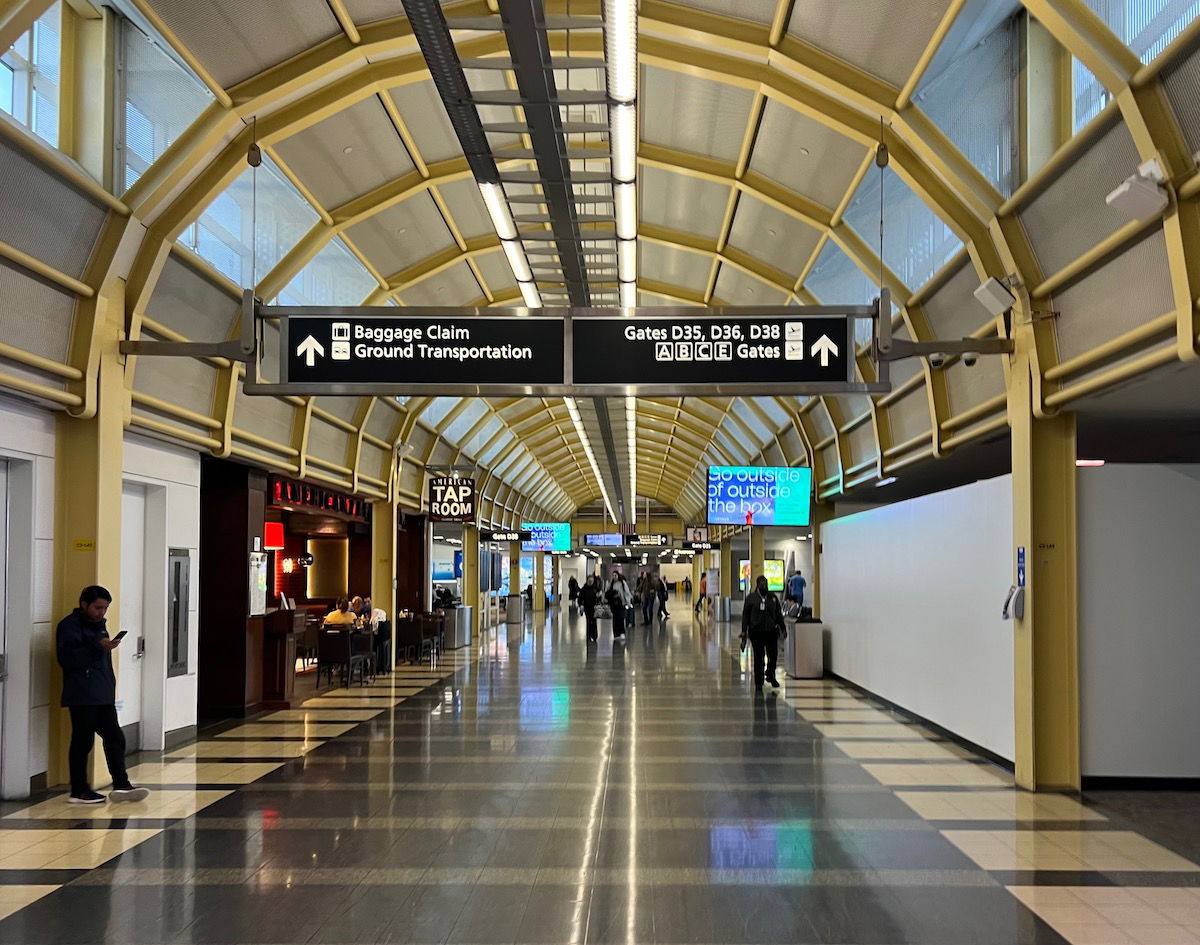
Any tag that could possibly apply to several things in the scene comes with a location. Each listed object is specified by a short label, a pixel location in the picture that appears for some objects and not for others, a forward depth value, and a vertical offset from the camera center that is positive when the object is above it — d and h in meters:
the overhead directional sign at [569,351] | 7.64 +1.26
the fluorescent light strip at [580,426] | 20.34 +2.21
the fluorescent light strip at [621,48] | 5.86 +2.79
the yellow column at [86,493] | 8.69 +0.31
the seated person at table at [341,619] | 16.73 -1.33
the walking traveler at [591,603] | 26.23 -1.75
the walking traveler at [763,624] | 15.68 -1.33
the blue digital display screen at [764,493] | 17.33 +0.61
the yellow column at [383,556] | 19.28 -0.43
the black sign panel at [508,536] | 30.00 -0.12
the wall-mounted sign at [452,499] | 21.17 +0.63
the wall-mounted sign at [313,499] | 14.39 +0.48
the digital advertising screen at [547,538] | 36.38 -0.22
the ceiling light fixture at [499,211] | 8.75 +2.77
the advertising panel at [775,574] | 35.33 -1.43
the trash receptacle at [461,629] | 23.91 -2.17
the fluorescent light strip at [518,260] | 10.80 +2.78
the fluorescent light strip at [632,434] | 23.77 +2.48
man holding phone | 8.06 -1.17
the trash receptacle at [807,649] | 17.31 -1.86
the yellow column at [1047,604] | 8.66 -0.58
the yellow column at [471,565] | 28.70 -0.88
